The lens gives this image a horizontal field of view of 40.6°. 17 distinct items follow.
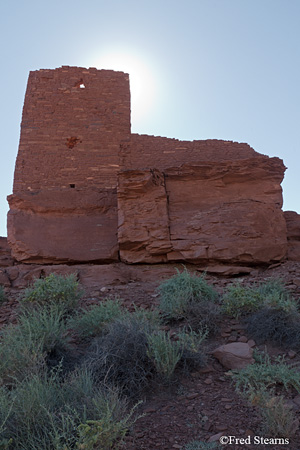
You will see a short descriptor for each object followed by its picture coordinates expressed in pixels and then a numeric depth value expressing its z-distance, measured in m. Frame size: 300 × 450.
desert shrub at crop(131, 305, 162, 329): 4.46
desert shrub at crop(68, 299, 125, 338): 4.62
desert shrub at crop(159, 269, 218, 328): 4.66
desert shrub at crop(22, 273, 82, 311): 5.54
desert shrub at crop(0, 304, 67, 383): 3.55
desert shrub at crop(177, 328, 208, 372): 3.76
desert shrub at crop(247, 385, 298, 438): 2.80
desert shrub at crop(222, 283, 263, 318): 4.97
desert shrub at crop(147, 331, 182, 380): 3.54
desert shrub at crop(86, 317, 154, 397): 3.50
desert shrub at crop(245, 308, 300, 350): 4.30
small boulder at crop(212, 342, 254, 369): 3.77
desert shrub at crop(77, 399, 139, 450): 2.41
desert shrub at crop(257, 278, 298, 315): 4.68
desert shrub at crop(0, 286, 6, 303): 6.02
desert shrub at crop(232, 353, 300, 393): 3.38
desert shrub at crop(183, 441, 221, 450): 2.65
